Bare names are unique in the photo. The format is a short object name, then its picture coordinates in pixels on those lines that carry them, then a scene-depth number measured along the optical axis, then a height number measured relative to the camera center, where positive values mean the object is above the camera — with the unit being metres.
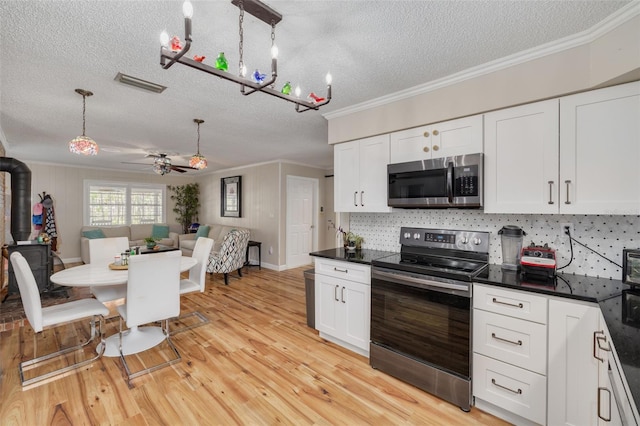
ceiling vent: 2.36 +1.11
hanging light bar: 1.12 +0.67
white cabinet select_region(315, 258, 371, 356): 2.55 -0.89
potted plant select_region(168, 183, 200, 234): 8.46 +0.20
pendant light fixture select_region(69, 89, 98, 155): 2.82 +0.64
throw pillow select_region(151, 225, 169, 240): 7.55 -0.60
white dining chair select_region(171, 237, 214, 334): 3.20 -0.81
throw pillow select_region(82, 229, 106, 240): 6.61 -0.57
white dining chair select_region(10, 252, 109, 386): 2.20 -0.87
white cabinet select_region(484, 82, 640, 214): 1.70 +0.37
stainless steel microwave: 2.18 +0.23
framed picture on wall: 7.14 +0.35
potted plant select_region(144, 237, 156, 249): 5.55 -0.66
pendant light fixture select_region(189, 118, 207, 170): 3.96 +0.67
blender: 2.14 -0.27
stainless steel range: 1.94 -0.77
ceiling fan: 4.77 +0.76
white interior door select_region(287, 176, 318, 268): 6.42 -0.23
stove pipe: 3.69 +0.17
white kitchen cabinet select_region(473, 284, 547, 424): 1.71 -0.92
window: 7.27 +0.17
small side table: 6.33 -0.94
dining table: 2.48 -0.63
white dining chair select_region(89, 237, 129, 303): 3.15 -0.57
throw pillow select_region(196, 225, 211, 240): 7.17 -0.55
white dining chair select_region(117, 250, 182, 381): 2.38 -0.74
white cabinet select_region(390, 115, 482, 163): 2.25 +0.60
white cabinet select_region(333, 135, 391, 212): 2.76 +0.36
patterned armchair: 5.08 -0.85
